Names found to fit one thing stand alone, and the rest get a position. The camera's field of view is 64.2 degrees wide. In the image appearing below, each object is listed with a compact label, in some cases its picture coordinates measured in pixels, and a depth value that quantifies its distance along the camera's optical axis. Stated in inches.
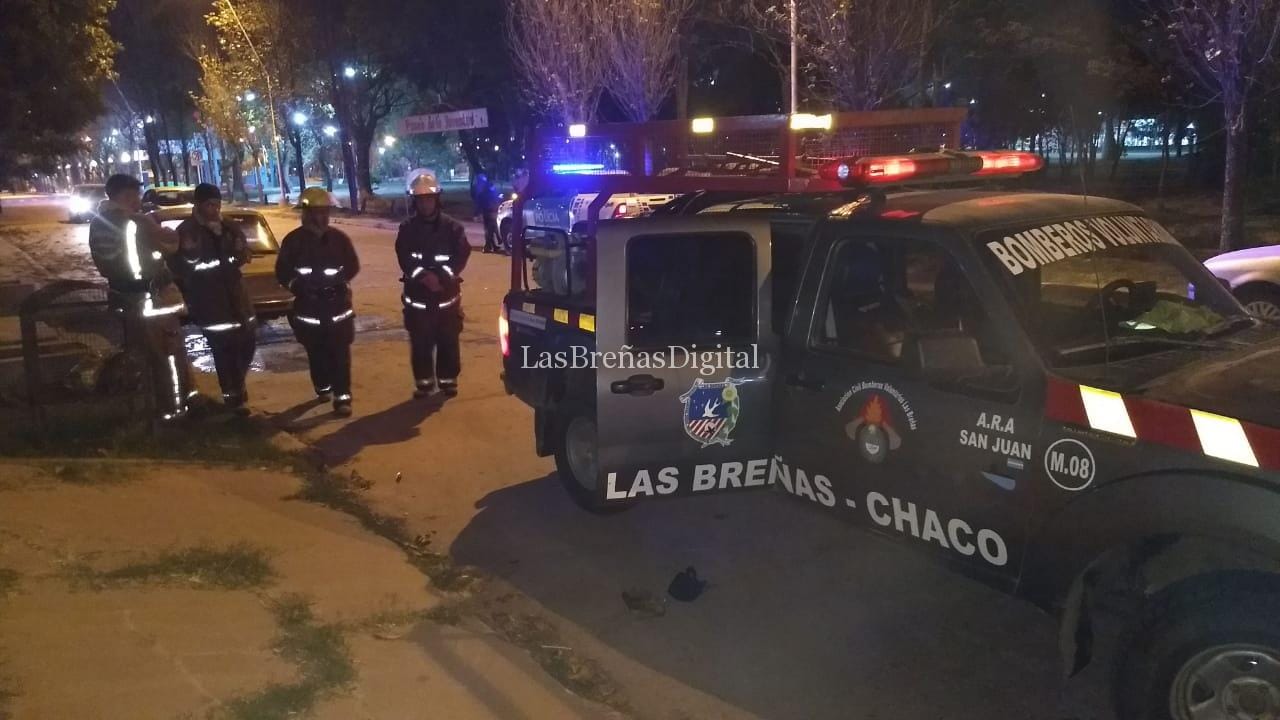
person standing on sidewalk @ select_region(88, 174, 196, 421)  277.9
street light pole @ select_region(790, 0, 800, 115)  713.0
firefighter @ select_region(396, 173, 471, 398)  331.6
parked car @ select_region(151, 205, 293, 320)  474.6
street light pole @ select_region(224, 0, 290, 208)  1468.6
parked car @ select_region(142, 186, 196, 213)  817.5
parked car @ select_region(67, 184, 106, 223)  1469.0
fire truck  123.3
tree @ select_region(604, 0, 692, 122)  944.3
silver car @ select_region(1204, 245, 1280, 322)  337.4
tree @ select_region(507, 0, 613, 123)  971.9
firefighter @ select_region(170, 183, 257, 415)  313.9
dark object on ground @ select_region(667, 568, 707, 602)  188.9
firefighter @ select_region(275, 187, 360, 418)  318.0
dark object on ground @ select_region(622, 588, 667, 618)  184.2
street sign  1212.5
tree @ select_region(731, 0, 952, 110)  719.1
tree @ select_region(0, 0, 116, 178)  539.8
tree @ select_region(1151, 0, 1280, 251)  505.4
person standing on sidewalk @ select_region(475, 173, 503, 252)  845.2
